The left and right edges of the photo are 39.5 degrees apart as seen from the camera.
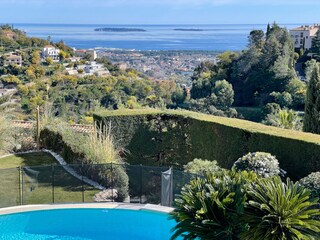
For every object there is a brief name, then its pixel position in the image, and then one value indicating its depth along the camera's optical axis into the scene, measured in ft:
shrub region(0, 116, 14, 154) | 47.01
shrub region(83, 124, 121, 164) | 40.65
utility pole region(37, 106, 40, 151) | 51.01
